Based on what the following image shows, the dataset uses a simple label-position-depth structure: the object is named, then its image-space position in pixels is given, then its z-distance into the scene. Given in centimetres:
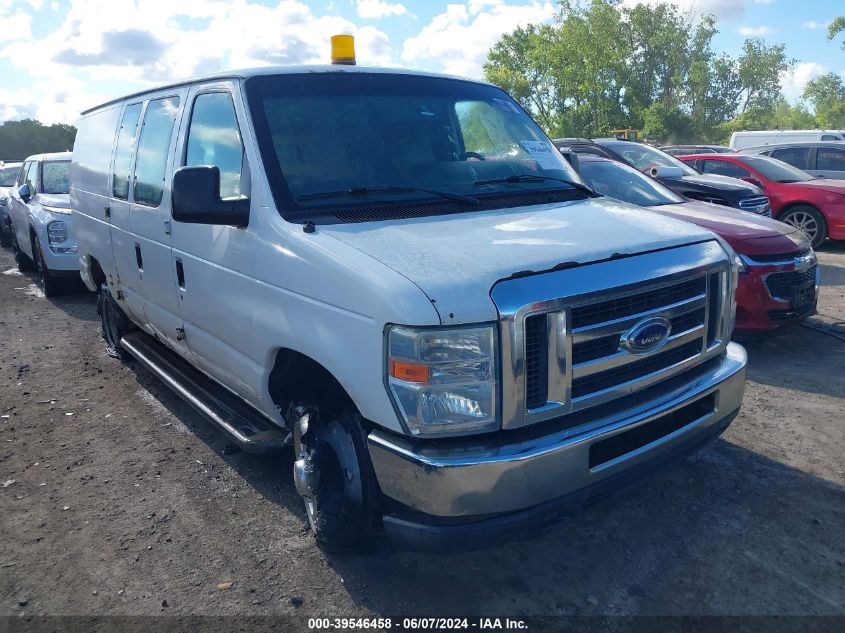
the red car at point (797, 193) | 1060
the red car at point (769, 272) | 569
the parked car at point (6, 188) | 1444
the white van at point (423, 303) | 240
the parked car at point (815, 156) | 1313
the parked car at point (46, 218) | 890
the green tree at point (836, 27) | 4531
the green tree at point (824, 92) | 7750
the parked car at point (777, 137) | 2377
